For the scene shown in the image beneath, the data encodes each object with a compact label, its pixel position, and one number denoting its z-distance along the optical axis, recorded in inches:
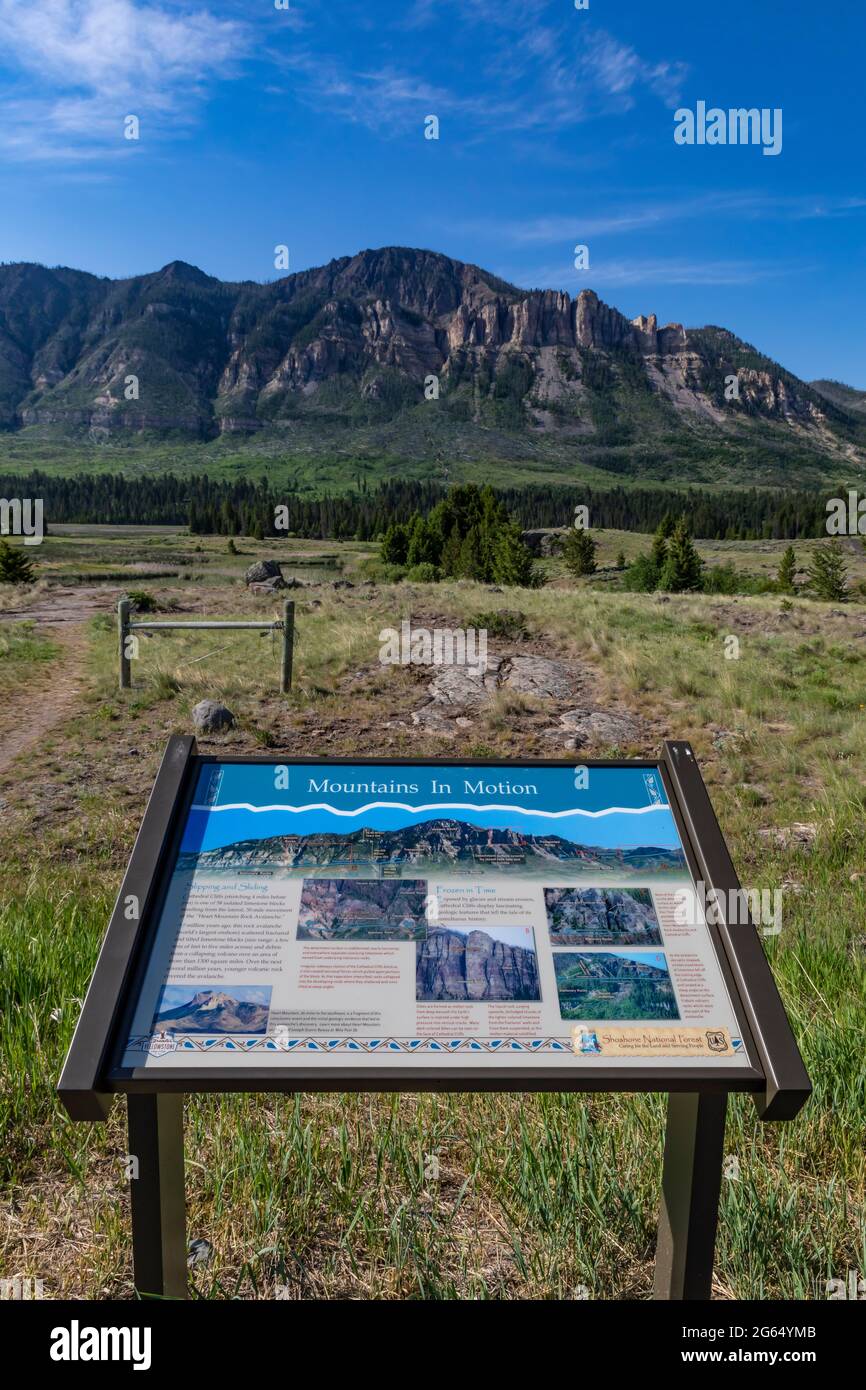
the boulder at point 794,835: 241.4
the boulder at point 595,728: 357.2
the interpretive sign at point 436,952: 67.1
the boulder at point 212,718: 355.3
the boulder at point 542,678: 423.8
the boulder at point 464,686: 403.9
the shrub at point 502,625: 544.7
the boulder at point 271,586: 925.8
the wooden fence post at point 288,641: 393.1
